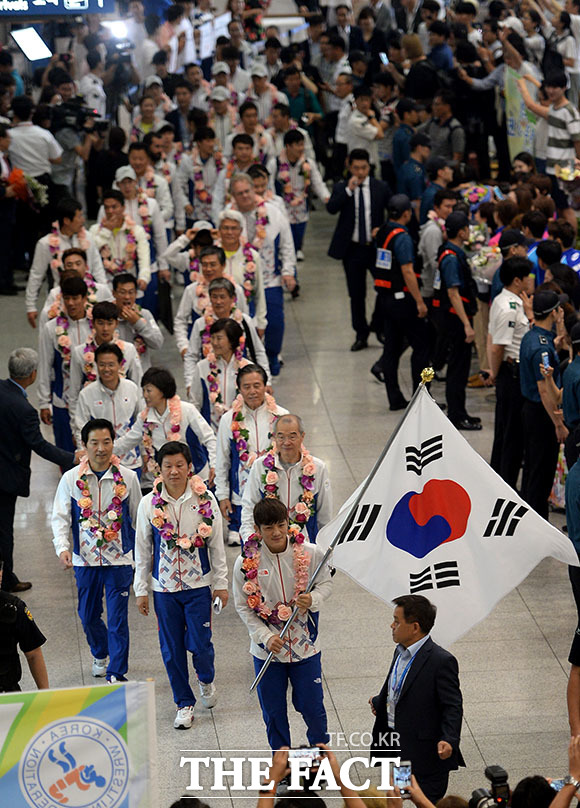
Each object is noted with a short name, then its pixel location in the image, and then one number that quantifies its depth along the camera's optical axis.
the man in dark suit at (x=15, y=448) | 17.19
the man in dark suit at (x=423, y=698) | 11.63
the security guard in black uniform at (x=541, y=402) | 17.08
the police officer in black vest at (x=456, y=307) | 21.89
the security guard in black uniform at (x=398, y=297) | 22.91
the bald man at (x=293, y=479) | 14.96
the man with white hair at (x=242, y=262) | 22.14
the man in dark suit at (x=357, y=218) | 25.48
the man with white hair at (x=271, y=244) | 24.31
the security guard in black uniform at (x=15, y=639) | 12.64
